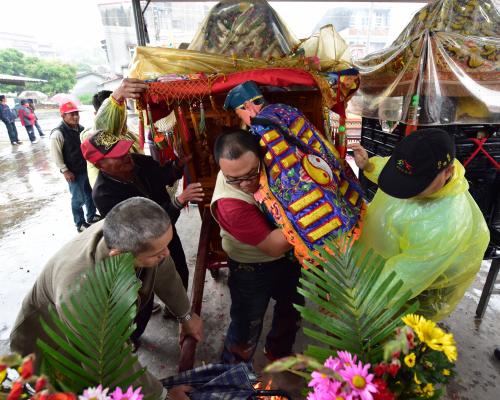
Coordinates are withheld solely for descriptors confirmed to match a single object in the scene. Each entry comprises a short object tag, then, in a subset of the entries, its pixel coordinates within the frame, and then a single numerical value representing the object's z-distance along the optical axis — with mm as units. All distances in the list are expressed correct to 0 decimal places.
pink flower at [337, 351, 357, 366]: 584
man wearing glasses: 1431
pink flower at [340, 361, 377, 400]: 521
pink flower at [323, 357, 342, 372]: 574
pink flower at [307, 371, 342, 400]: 546
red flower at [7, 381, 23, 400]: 488
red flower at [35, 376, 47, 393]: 521
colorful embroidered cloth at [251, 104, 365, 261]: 1356
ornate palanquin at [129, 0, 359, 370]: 1725
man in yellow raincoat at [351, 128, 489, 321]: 1156
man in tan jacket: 1169
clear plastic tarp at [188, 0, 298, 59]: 2053
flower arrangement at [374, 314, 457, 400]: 557
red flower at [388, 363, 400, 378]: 556
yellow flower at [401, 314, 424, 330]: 593
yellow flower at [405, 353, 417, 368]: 564
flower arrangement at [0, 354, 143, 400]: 492
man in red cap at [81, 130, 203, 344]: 1952
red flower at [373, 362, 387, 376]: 575
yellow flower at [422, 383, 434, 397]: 613
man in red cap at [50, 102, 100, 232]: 4020
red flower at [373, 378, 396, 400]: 557
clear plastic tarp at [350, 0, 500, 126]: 2195
